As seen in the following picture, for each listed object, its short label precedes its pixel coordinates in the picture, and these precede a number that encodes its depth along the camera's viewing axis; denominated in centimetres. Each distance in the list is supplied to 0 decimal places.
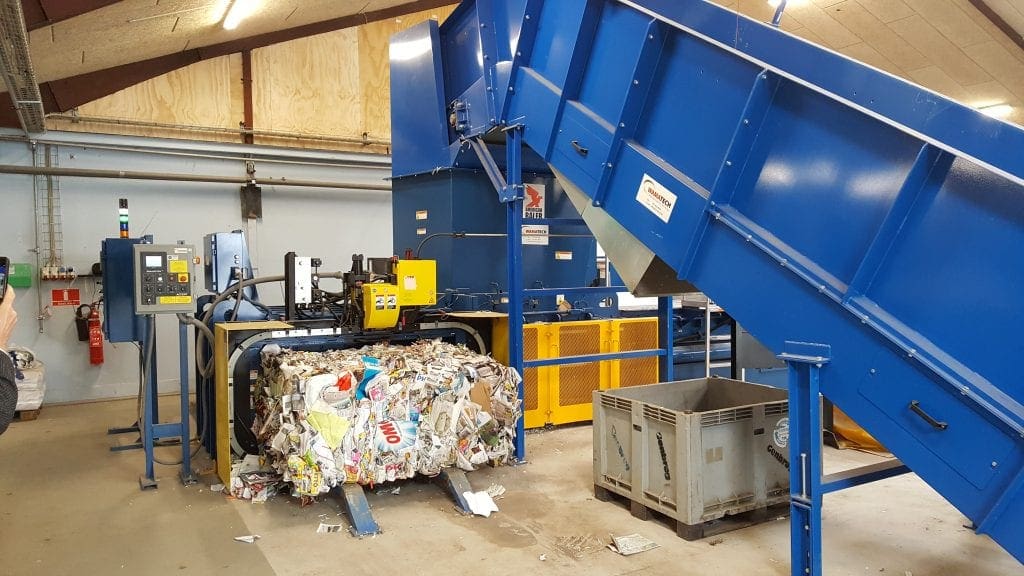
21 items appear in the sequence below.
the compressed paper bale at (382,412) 391
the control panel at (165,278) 443
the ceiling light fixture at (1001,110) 892
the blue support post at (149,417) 453
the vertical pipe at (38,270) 711
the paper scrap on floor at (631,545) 352
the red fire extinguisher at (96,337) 720
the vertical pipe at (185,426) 466
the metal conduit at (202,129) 729
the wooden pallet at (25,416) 658
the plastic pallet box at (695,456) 362
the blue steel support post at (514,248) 484
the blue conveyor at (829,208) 225
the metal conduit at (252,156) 721
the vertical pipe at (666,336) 533
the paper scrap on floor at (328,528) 384
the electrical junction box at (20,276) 698
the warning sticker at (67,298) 720
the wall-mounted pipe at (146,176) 695
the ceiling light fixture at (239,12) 598
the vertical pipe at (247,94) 811
